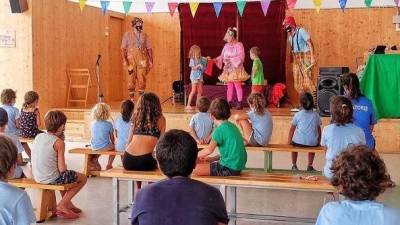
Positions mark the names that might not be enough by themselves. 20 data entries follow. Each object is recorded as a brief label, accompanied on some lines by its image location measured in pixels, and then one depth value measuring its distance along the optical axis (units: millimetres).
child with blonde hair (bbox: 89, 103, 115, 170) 6008
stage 8188
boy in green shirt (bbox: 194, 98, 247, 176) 4086
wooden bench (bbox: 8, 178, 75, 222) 4445
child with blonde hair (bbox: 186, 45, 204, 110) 9773
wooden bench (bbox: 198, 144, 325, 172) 5848
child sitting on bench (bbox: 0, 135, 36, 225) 2238
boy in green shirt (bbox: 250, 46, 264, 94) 9617
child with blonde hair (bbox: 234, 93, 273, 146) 5876
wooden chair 11062
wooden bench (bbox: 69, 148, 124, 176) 5951
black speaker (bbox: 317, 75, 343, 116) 8781
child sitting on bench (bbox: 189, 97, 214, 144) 6016
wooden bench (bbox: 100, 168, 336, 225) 3824
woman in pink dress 9711
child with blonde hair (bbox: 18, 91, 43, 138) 6440
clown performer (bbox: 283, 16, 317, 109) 9508
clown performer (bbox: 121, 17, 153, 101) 10352
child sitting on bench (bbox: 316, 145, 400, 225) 2000
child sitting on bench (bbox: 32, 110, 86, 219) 4391
